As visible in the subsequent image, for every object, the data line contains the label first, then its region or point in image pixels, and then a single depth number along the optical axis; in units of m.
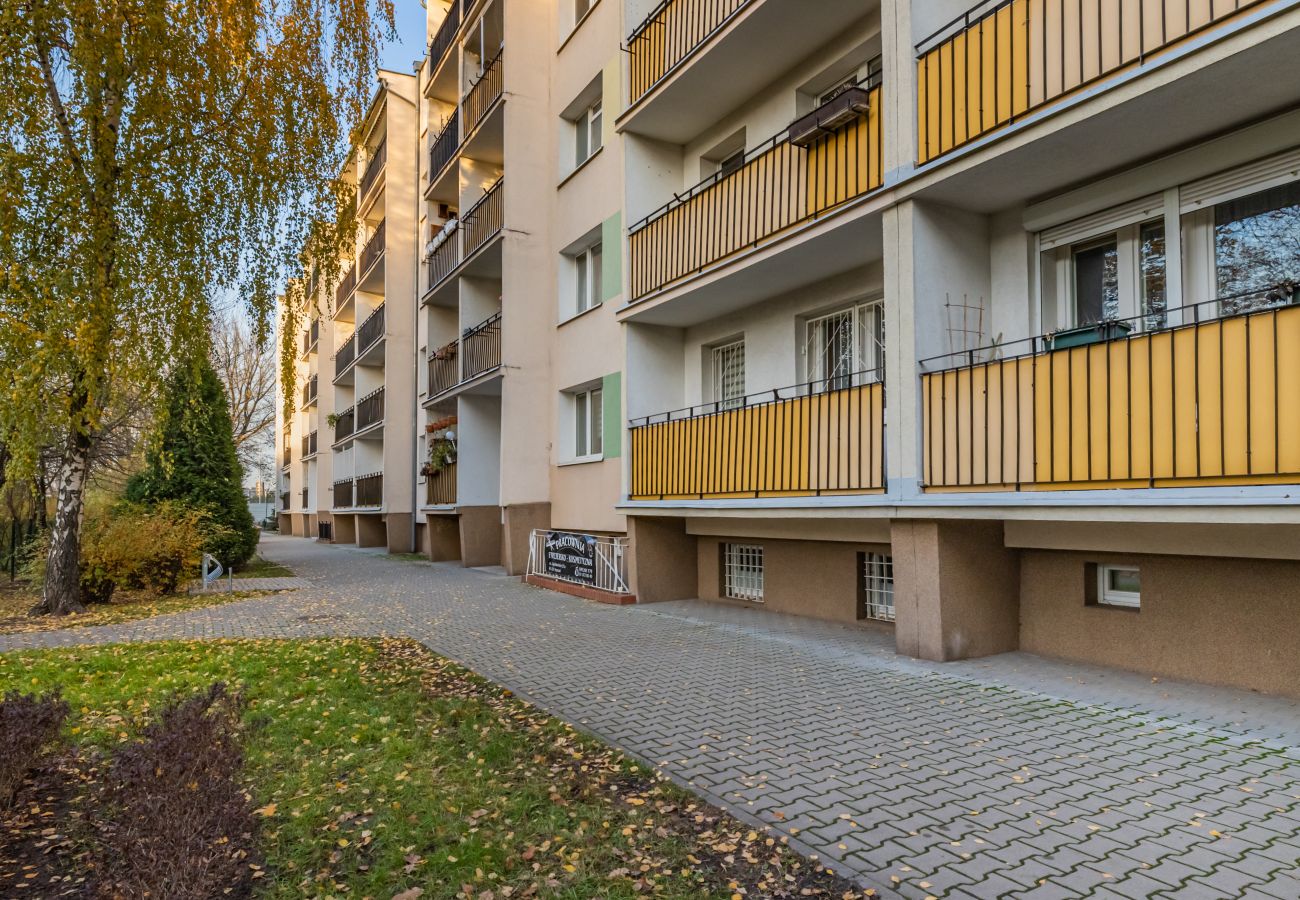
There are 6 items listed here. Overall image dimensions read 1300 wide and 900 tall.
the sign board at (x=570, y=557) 13.55
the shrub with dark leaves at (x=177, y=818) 3.13
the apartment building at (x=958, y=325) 5.84
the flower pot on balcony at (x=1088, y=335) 6.42
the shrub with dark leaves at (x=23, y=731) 4.35
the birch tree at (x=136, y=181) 10.23
